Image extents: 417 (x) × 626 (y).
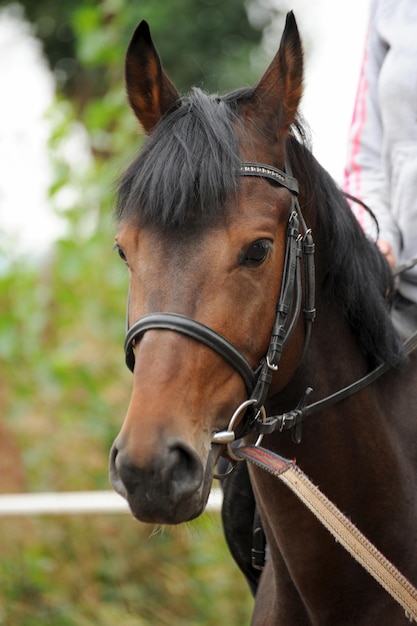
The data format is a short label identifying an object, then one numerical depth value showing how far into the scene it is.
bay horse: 4.16
